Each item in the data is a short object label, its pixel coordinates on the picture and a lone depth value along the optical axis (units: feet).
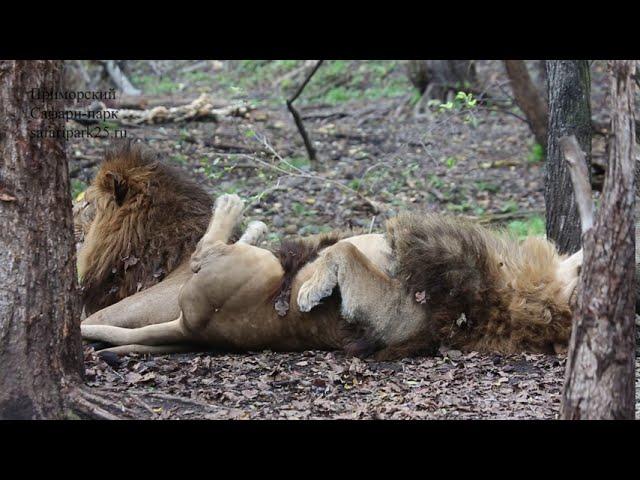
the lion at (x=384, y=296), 35.83
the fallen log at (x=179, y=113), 75.84
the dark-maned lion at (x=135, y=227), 41.83
